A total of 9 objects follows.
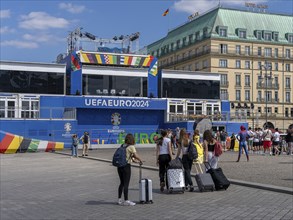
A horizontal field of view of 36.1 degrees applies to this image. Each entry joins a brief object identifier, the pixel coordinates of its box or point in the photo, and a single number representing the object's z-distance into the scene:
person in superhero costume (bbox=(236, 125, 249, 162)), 23.16
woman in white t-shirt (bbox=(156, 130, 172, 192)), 13.05
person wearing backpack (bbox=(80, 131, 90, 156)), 30.75
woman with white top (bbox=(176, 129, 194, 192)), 13.12
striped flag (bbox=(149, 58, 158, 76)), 45.28
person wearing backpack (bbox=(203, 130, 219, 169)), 13.69
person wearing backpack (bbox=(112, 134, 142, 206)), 10.79
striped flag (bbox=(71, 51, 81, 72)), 42.44
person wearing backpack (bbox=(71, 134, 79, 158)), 29.74
